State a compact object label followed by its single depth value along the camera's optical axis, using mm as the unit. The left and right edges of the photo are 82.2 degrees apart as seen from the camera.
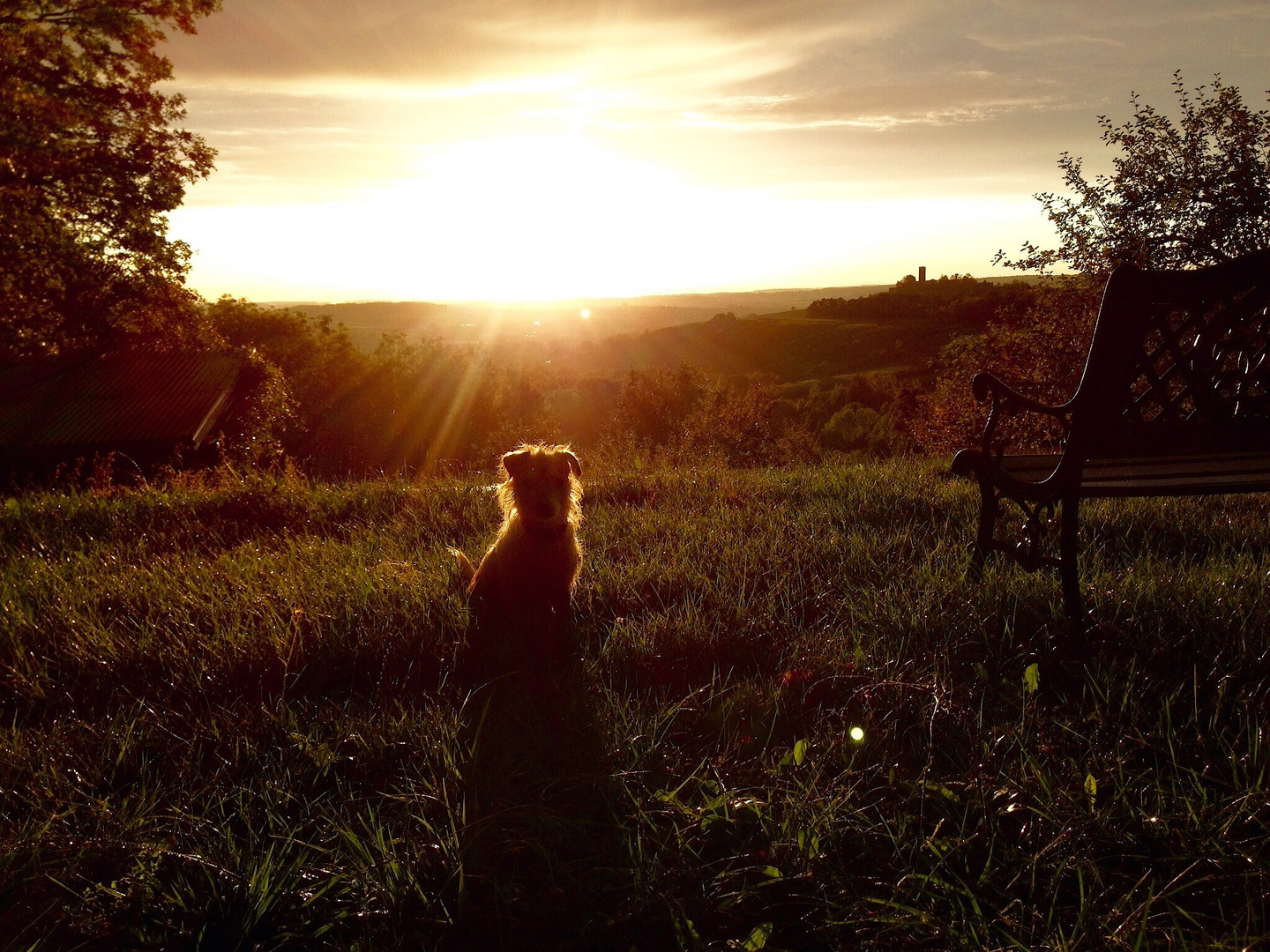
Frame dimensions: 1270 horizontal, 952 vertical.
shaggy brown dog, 3586
